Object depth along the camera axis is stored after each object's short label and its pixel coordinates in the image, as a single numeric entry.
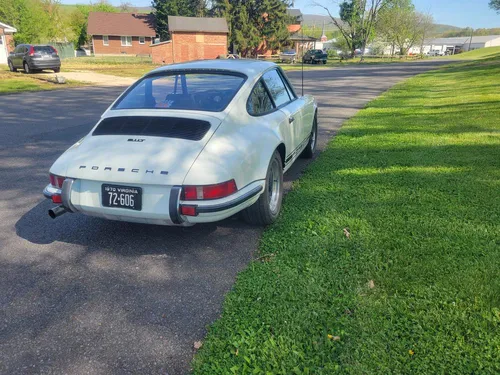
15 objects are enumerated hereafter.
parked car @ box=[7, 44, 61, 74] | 23.62
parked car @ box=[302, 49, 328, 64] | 44.97
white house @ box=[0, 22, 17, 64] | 33.89
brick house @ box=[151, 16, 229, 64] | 44.00
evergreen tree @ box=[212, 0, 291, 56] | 52.94
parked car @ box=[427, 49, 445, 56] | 97.01
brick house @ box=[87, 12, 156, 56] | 63.17
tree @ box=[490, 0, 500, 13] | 28.53
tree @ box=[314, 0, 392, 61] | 63.41
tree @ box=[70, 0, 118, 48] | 72.31
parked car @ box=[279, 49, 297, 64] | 46.79
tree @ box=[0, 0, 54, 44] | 49.62
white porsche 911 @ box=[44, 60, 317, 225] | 3.24
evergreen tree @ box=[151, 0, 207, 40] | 59.31
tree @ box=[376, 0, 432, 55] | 64.88
